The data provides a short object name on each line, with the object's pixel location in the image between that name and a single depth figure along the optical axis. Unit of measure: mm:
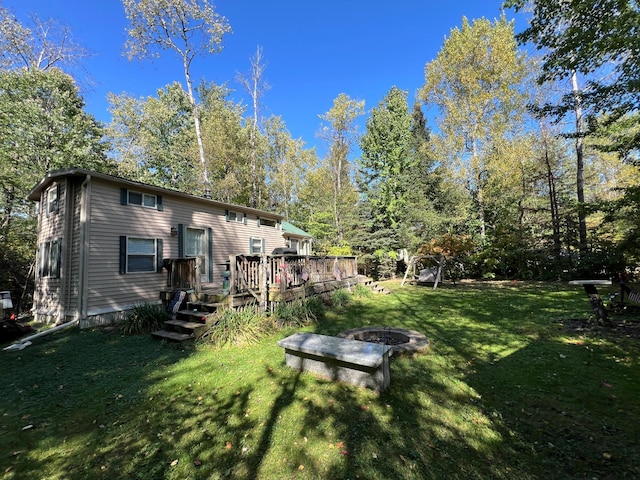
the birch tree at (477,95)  14852
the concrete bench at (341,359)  3263
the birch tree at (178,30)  14008
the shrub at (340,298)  8617
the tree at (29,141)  13484
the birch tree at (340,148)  20109
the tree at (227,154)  18578
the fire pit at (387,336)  4672
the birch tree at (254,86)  18172
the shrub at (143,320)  6473
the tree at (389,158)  17781
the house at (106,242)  7500
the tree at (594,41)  5371
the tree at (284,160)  21812
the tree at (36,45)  13984
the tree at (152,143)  18531
